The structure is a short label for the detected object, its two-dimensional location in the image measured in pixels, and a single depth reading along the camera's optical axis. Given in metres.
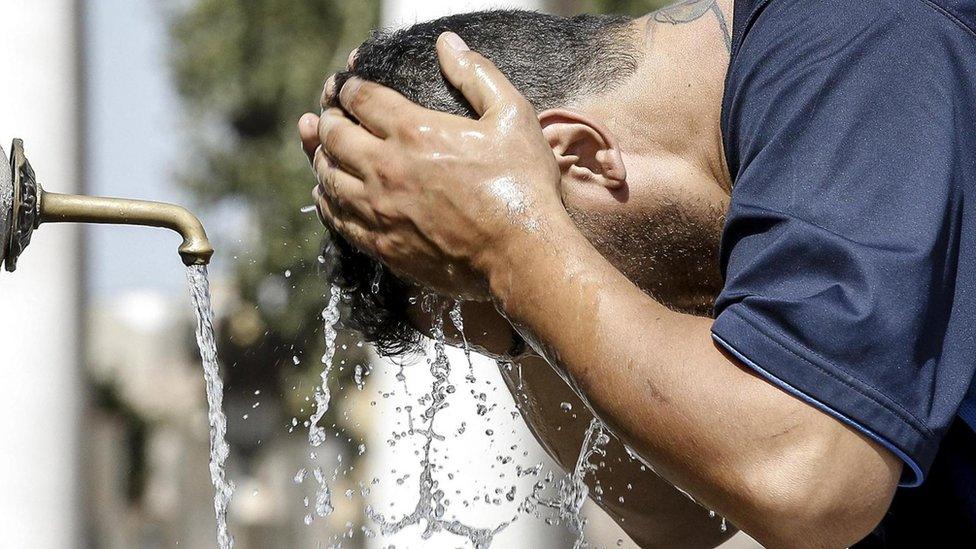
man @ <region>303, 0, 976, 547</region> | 2.59
